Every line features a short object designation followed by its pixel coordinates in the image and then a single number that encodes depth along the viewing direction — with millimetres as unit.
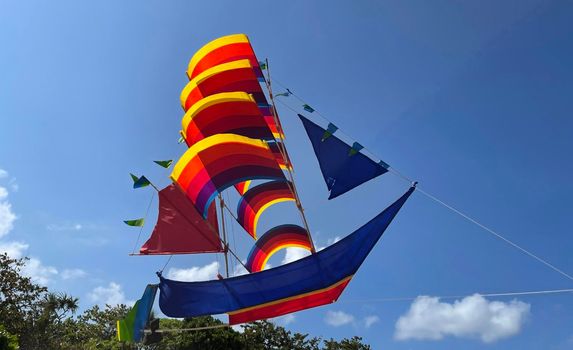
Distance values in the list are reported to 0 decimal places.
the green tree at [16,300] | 29906
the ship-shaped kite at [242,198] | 10141
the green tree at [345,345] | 39406
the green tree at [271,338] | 35531
